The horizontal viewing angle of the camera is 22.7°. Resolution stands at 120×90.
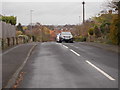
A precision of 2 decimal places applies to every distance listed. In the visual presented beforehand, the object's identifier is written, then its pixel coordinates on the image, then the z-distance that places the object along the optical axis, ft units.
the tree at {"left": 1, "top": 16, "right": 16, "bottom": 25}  130.80
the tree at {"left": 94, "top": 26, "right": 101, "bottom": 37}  155.43
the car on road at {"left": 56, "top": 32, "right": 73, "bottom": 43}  153.89
